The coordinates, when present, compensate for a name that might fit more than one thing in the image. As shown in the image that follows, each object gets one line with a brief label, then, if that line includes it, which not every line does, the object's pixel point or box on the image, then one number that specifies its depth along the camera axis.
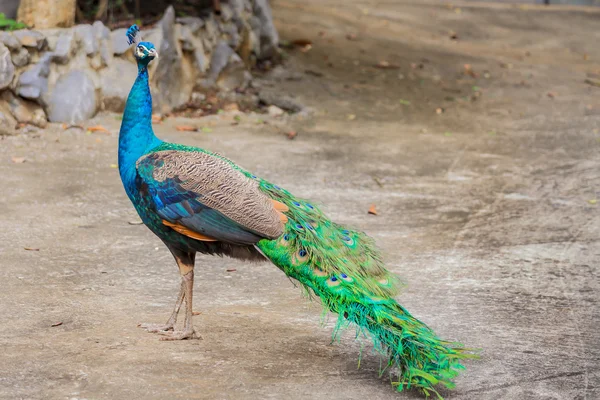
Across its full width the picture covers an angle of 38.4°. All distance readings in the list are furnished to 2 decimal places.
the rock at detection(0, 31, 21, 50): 9.40
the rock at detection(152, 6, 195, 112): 10.73
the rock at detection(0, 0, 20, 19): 10.15
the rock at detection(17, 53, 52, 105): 9.63
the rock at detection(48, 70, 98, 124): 9.85
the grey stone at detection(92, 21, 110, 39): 10.34
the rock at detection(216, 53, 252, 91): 12.00
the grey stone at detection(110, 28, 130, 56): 10.45
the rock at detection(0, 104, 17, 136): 9.27
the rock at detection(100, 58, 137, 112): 10.27
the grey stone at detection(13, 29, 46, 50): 9.57
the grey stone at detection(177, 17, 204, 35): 11.48
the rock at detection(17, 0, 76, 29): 9.93
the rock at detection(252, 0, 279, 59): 13.14
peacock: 4.31
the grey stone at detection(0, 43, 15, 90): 9.31
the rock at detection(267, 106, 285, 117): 11.29
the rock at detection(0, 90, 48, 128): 9.55
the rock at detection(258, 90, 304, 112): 11.55
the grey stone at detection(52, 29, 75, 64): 9.90
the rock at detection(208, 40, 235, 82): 11.88
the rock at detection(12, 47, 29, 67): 9.52
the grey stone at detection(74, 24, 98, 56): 10.13
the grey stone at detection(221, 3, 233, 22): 12.38
